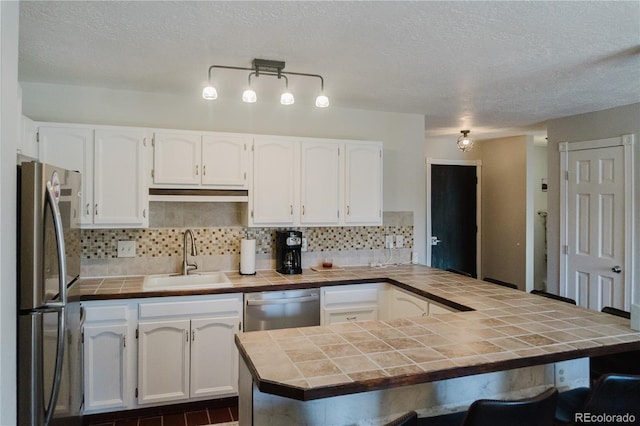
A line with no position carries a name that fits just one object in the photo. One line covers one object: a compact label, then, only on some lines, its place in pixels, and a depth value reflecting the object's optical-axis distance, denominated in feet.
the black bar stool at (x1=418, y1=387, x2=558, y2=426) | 4.66
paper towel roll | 11.89
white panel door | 13.02
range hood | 10.87
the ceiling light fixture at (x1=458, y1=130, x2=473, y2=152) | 16.72
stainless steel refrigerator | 5.46
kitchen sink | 11.18
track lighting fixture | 8.55
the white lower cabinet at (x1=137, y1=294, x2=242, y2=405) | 9.93
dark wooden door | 20.33
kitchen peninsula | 5.18
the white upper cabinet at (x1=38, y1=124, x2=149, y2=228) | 10.09
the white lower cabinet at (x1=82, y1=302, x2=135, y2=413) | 9.54
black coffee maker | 12.28
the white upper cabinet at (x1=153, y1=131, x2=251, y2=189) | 10.84
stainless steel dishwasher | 10.57
